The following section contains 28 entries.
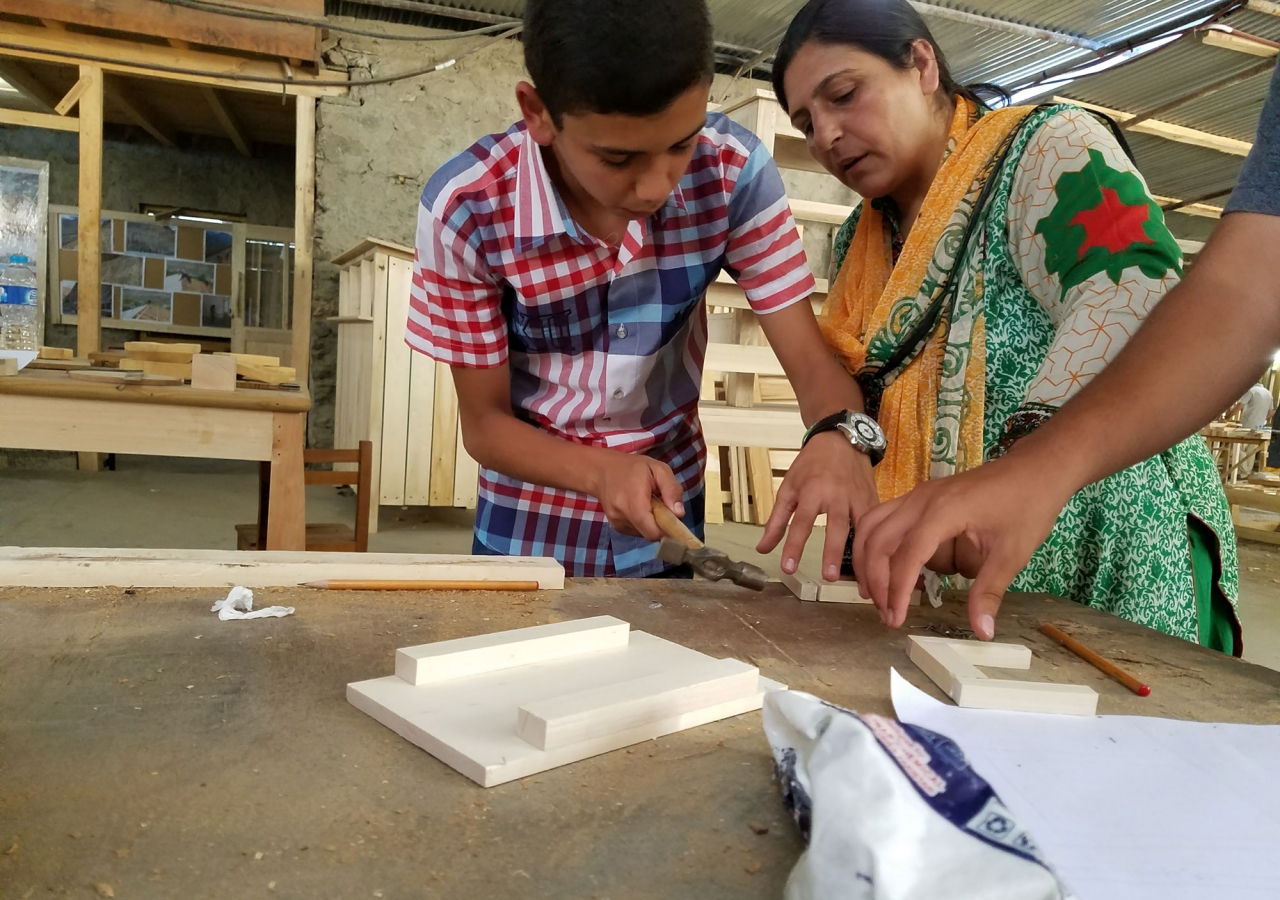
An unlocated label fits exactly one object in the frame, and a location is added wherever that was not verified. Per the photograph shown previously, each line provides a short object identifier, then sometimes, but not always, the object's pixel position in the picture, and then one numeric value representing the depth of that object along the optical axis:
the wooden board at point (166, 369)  2.73
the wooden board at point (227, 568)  1.06
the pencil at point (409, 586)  1.11
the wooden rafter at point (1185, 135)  7.42
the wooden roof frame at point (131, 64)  4.63
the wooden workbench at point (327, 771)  0.53
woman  1.21
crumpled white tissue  0.99
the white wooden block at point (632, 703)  0.68
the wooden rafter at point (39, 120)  4.82
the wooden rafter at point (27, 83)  5.60
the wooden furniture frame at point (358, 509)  2.98
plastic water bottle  5.61
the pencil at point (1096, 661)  0.93
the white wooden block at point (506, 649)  0.79
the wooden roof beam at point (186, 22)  4.60
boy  1.22
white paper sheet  0.56
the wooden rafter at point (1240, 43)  5.61
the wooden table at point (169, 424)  2.42
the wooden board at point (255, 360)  2.78
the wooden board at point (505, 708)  0.66
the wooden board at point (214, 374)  2.54
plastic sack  0.44
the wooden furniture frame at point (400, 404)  4.68
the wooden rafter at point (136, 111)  5.78
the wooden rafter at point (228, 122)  5.81
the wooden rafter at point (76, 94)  4.89
